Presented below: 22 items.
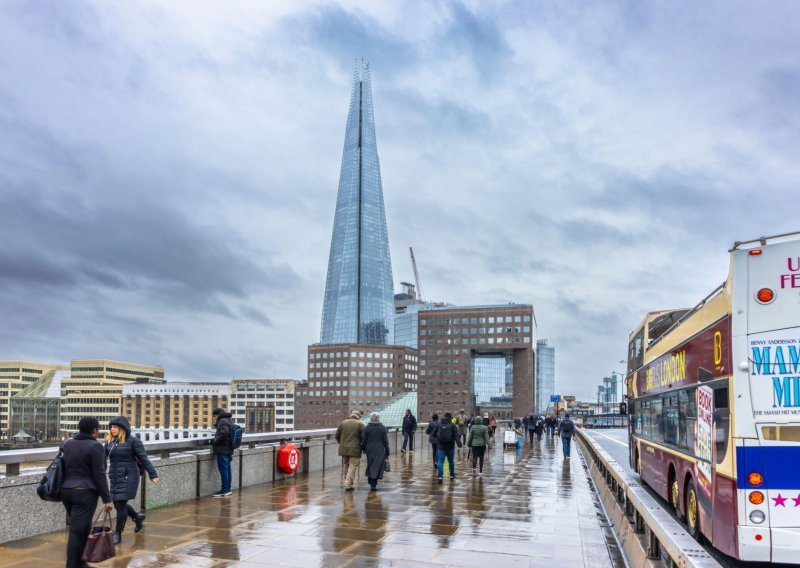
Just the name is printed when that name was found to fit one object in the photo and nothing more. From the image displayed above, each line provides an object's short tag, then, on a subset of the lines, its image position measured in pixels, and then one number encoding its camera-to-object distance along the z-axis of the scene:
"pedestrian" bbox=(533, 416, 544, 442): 45.83
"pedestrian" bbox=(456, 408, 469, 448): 27.08
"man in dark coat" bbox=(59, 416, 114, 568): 6.32
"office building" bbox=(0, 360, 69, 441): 179.19
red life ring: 16.22
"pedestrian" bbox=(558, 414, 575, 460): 25.73
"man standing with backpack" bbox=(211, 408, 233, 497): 12.73
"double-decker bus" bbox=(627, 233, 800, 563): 6.98
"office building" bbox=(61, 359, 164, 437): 184.00
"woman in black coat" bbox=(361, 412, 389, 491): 14.82
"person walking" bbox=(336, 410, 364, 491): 14.66
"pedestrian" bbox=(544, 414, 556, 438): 51.25
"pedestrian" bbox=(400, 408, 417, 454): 27.11
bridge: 8.41
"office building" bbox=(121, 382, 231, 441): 194.88
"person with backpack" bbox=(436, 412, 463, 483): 16.66
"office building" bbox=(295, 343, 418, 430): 197.00
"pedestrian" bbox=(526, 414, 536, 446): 37.57
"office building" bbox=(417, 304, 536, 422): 175.38
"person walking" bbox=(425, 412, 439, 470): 19.75
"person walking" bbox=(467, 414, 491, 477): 17.92
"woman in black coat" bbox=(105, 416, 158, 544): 8.83
